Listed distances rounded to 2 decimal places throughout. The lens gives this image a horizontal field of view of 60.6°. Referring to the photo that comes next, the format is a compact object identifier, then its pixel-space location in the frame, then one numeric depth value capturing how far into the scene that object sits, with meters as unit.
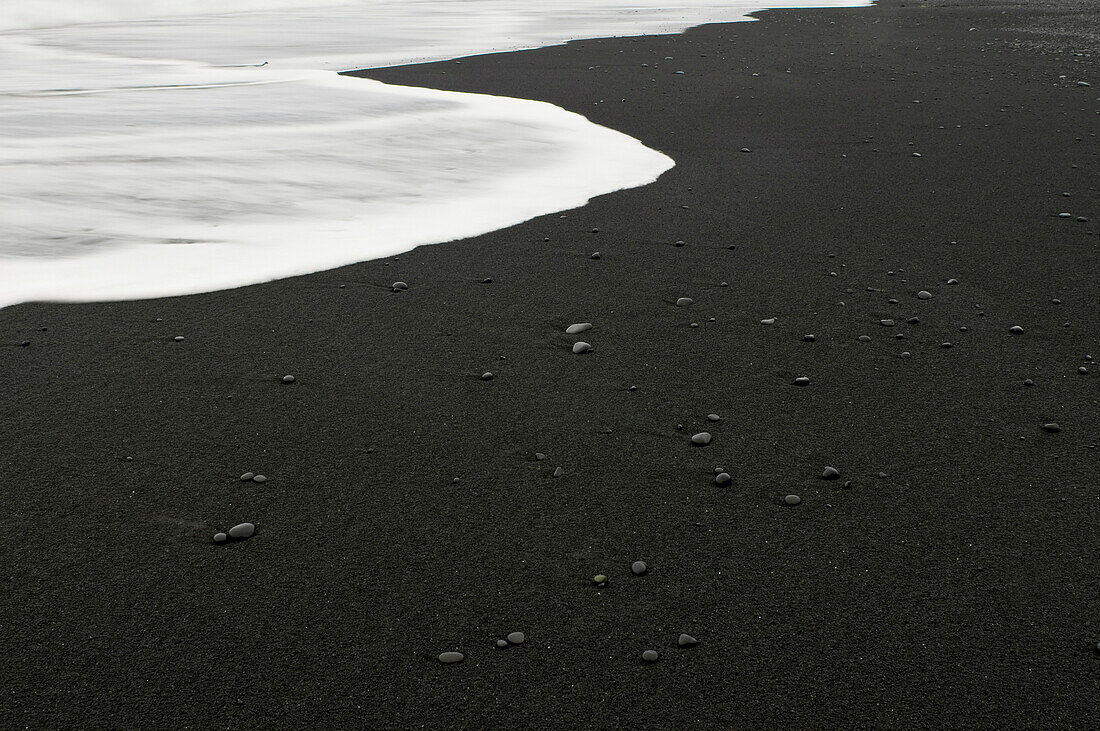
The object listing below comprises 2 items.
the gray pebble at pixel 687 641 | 2.20
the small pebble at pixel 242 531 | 2.58
